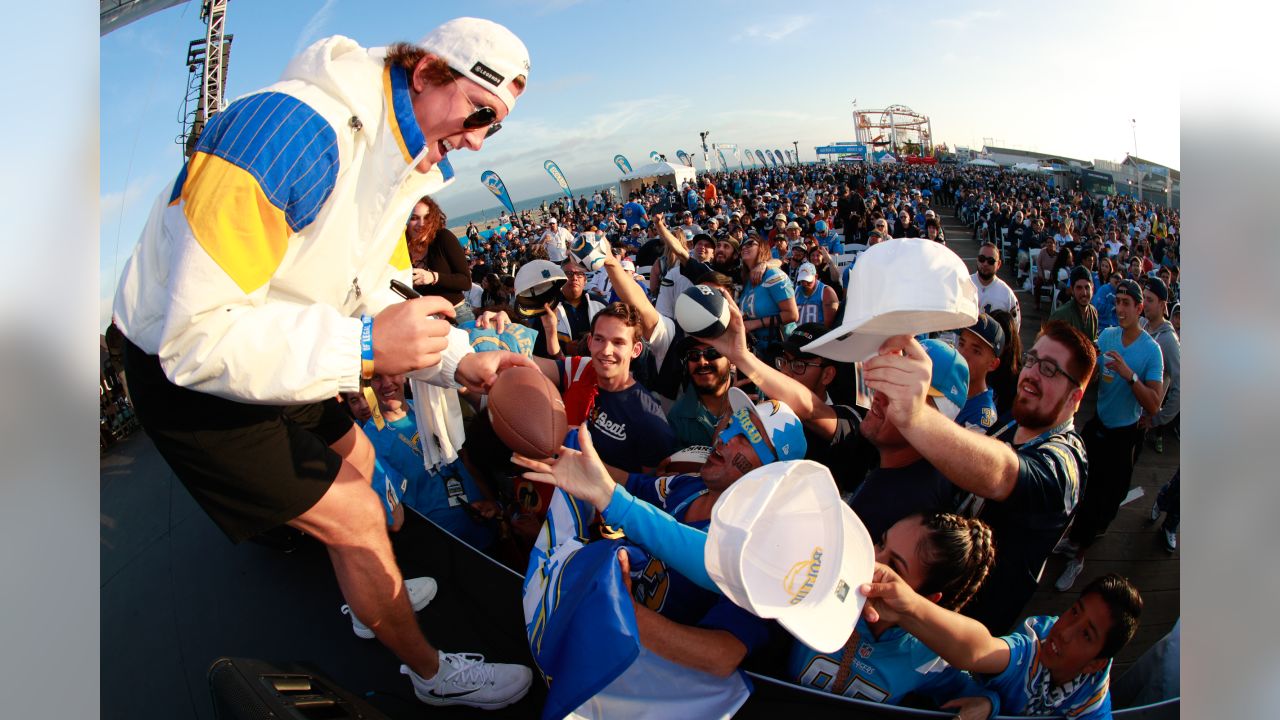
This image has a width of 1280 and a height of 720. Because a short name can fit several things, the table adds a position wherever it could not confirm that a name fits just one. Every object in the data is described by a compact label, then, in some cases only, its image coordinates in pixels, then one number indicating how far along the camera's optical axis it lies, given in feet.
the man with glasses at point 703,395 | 10.05
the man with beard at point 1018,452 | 4.91
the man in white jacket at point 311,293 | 4.02
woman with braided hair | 5.25
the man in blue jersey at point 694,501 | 4.95
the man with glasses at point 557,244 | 19.25
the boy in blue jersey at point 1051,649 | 4.90
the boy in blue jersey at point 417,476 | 9.52
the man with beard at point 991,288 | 15.72
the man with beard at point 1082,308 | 14.87
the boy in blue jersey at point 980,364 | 9.53
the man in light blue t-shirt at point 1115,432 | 11.21
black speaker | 4.29
